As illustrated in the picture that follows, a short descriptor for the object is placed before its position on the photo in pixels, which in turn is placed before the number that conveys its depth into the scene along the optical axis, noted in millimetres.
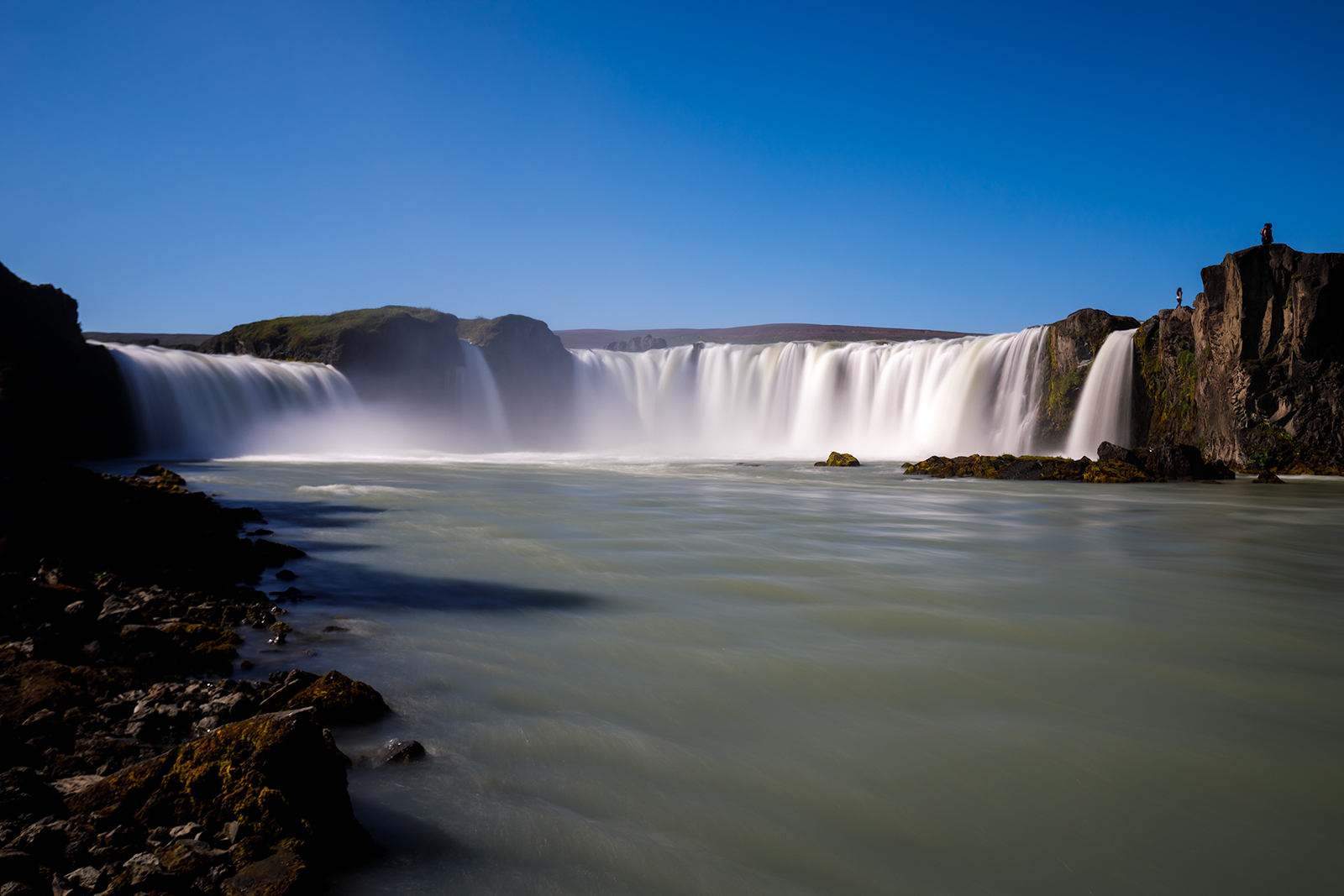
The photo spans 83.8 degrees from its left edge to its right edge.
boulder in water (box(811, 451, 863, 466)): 26484
